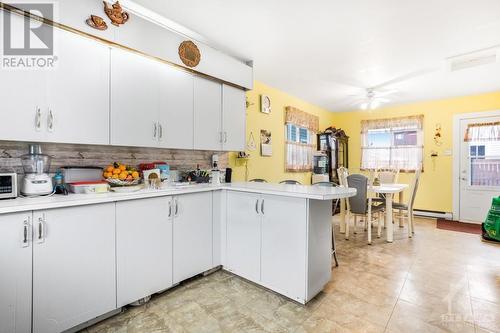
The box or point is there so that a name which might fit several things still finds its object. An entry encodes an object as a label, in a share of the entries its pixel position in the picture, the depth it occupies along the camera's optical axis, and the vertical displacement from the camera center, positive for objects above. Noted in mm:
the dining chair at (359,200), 3619 -538
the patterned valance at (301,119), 4805 +1027
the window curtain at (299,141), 4852 +528
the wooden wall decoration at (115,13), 1983 +1280
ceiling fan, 3799 +1465
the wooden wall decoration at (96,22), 1895 +1140
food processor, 1738 -71
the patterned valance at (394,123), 5427 +1036
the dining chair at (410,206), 3938 -669
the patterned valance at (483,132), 4680 +697
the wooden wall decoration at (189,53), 2510 +1202
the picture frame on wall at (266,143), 4266 +401
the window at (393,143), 5480 +555
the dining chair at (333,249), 2766 -968
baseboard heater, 5164 -1062
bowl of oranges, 2047 -100
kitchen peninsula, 1489 -638
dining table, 3646 -559
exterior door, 4719 -148
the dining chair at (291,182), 3148 -219
